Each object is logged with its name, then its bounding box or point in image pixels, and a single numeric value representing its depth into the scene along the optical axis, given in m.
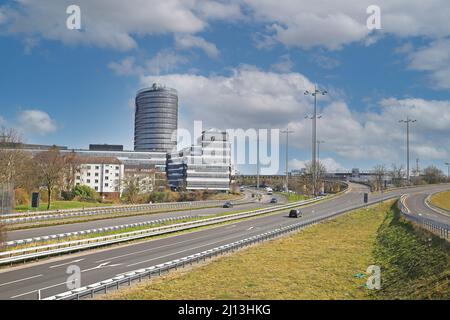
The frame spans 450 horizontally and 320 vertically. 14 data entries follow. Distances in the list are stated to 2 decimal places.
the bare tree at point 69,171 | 96.09
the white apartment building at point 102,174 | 157.00
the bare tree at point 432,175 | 146.38
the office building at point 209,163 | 175.62
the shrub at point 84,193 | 97.19
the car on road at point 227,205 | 82.77
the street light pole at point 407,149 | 115.51
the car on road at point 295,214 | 63.91
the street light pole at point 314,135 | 88.05
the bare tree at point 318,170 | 129.66
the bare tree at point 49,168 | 76.77
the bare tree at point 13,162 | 73.36
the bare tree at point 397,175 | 157.12
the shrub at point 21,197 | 76.06
